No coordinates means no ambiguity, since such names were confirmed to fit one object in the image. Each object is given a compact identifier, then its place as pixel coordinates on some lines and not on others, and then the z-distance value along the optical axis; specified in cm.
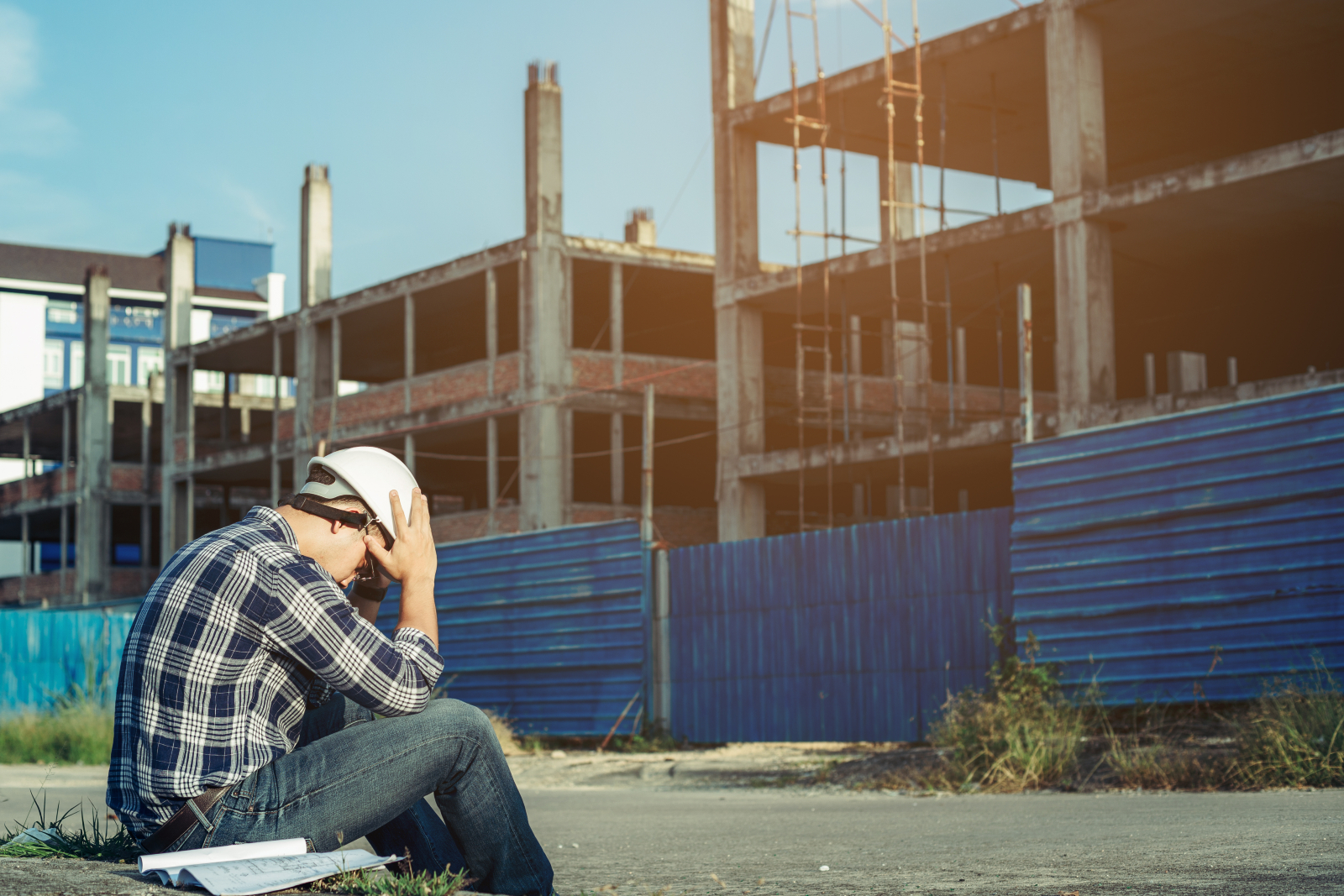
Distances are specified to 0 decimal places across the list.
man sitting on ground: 308
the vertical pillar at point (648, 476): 1499
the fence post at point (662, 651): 1400
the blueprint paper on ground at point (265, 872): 288
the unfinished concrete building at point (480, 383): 2381
